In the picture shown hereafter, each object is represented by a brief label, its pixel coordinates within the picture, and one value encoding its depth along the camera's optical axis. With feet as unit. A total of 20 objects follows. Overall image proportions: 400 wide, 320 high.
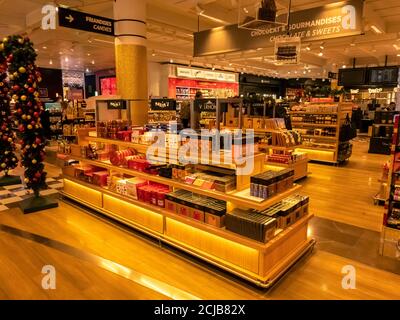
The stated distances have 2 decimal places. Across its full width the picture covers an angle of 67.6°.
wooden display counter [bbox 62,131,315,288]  9.43
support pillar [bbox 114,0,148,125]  18.74
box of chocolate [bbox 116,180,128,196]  14.24
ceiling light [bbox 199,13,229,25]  23.46
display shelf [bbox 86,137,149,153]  13.69
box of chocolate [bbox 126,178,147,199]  13.69
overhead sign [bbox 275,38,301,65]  19.08
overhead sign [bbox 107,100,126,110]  16.20
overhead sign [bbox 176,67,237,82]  54.44
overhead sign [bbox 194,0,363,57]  16.72
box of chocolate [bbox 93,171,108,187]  15.70
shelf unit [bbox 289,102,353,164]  27.07
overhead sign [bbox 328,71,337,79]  54.80
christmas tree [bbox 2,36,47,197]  15.20
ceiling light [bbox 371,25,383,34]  26.91
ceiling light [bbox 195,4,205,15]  21.76
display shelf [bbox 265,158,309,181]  20.63
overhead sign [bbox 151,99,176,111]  20.06
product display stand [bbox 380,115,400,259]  11.18
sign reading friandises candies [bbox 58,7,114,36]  15.40
